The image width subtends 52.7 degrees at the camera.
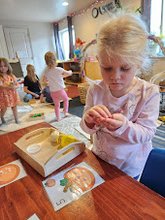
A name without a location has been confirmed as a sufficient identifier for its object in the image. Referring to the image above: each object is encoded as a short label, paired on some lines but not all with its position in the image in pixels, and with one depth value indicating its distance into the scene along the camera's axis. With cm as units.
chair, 56
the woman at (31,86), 360
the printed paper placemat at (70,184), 49
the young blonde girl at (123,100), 52
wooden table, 43
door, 531
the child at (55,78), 229
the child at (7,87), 235
